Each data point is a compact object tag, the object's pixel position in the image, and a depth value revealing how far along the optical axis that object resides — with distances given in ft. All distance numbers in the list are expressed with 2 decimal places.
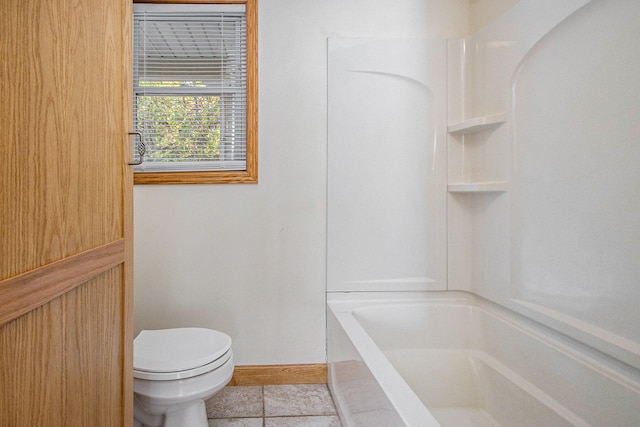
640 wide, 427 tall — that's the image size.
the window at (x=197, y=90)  7.29
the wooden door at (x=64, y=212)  2.07
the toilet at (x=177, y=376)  4.93
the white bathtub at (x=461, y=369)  4.20
